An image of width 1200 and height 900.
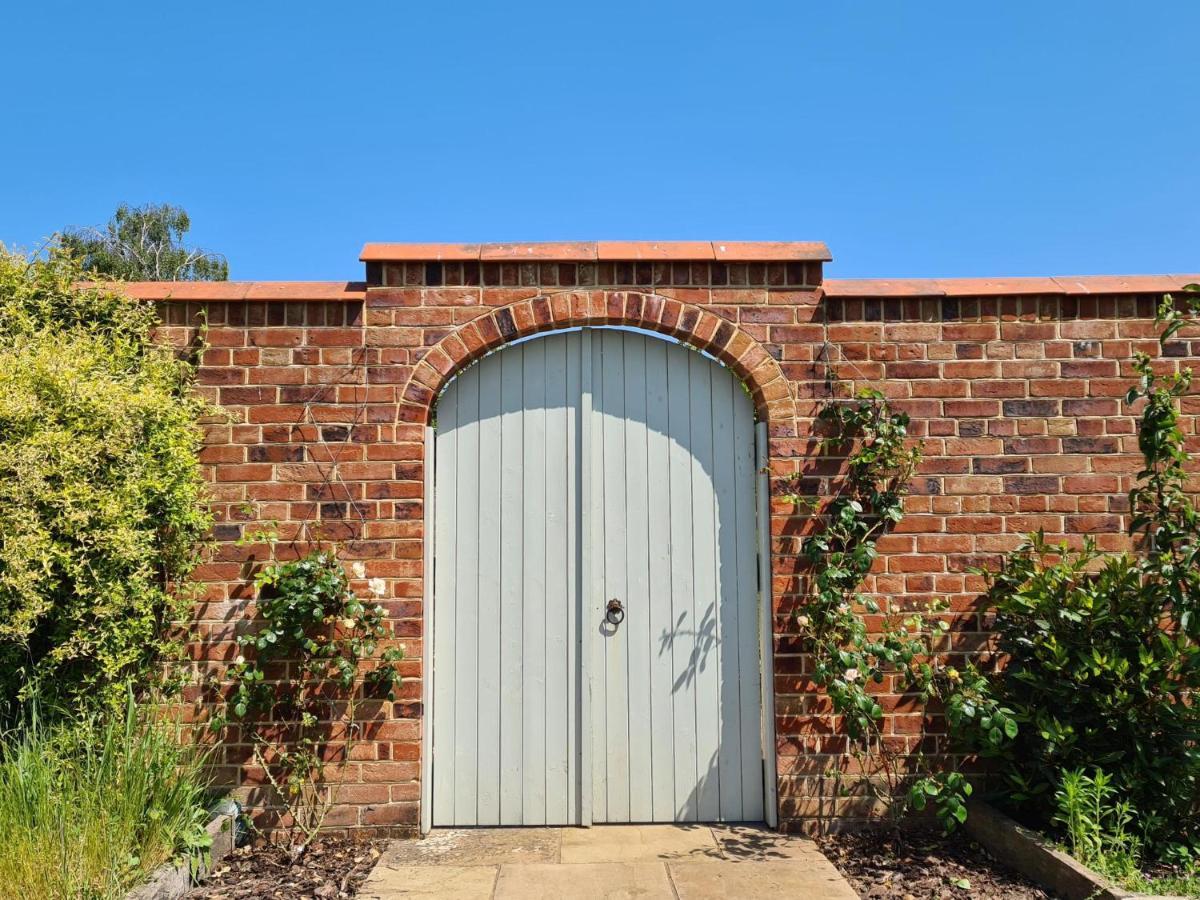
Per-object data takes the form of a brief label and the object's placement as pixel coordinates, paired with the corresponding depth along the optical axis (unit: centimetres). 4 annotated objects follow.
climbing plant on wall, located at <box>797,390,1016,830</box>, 419
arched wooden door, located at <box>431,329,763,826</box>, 451
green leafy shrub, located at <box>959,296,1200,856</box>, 388
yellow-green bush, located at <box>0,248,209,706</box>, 376
